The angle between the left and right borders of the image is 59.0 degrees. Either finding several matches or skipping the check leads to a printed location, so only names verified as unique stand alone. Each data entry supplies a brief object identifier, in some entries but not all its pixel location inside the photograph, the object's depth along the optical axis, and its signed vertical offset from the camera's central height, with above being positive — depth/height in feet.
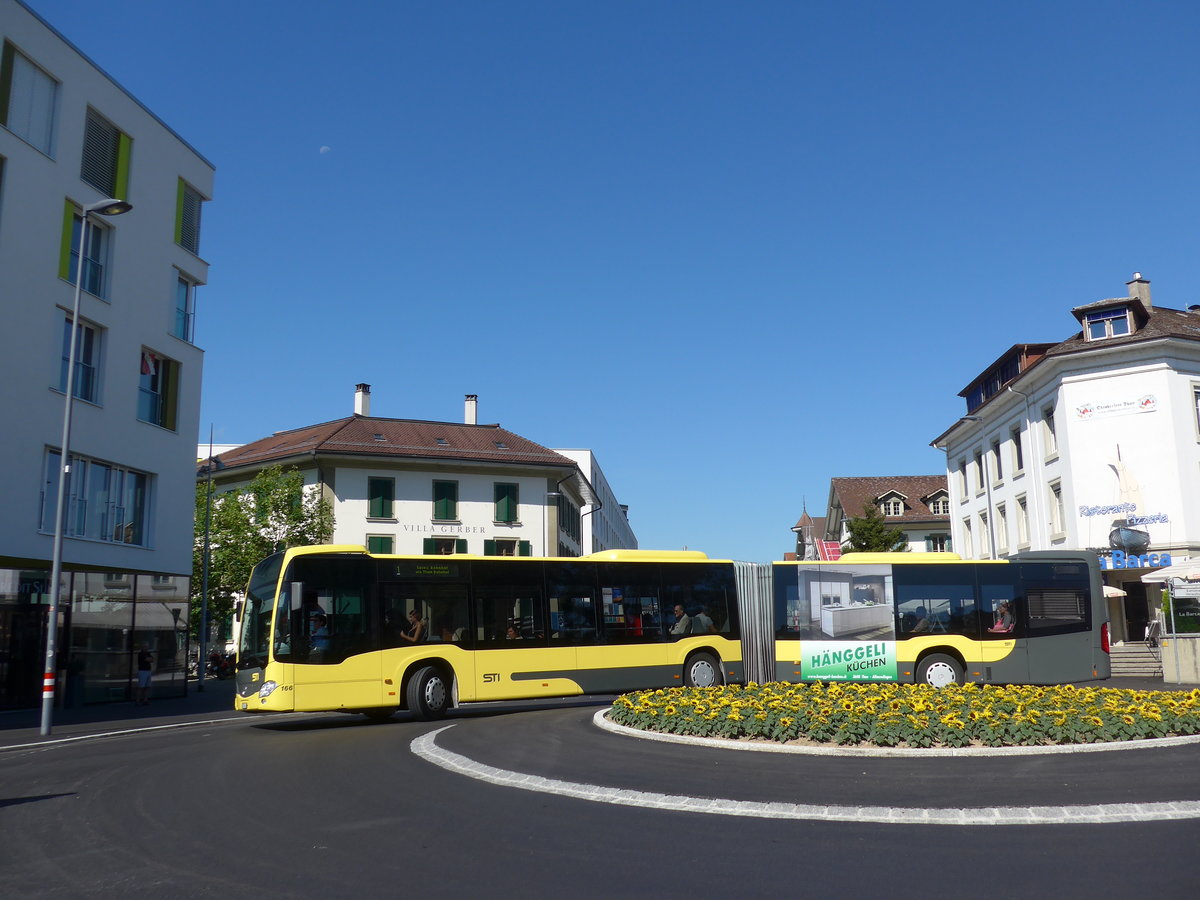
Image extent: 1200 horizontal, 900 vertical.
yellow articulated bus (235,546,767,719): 56.24 -0.23
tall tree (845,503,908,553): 180.75 +14.50
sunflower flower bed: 38.52 -3.72
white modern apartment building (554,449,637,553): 264.52 +31.24
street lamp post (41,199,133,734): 59.00 +6.24
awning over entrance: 93.76 +3.84
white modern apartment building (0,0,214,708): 78.33 +21.71
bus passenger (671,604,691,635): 70.08 -0.08
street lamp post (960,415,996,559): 145.22 +19.13
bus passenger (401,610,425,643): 59.72 -0.21
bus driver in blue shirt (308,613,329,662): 56.18 -0.65
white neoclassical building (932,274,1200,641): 119.44 +20.17
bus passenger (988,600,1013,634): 69.67 -0.02
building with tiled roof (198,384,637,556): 172.24 +23.57
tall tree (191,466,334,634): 148.66 +13.67
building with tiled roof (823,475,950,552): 240.94 +27.00
